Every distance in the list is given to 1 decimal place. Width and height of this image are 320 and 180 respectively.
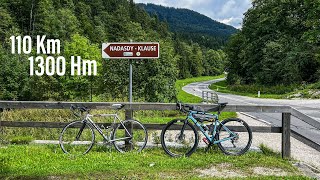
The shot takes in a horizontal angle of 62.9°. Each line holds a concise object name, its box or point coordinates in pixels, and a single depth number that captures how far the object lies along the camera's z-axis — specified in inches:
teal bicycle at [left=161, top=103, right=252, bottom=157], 208.6
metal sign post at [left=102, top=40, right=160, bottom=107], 236.4
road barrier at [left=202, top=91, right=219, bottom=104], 911.8
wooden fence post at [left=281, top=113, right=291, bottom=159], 206.2
